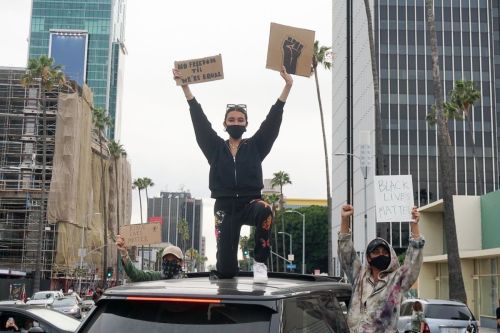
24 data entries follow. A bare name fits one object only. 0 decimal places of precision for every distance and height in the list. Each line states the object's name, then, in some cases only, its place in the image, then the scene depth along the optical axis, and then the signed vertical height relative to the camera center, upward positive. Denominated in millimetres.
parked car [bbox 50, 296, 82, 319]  25162 -2112
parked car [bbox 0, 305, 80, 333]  10274 -1043
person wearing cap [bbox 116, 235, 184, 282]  6168 -146
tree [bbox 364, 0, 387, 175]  25688 +5365
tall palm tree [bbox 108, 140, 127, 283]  73625 +10116
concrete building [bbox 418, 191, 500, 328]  34812 +238
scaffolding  57475 +6777
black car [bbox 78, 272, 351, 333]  3504 -296
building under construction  57250 +5781
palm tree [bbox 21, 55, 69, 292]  47750 +11907
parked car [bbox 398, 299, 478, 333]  17156 -1543
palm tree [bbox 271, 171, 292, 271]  87500 +9035
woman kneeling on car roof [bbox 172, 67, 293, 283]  5262 +596
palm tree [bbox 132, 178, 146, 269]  94481 +8854
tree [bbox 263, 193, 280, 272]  84969 +6573
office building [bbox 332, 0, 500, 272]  75312 +18181
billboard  128125 +37076
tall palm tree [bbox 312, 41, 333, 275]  42125 +10305
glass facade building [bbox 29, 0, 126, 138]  145500 +46119
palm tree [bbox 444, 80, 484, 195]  46781 +10415
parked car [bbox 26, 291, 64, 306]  29602 -1999
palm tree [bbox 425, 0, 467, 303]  22844 +1400
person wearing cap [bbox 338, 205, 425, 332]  5033 -224
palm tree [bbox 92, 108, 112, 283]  66688 +12148
